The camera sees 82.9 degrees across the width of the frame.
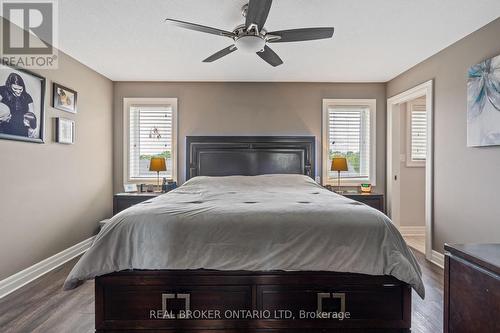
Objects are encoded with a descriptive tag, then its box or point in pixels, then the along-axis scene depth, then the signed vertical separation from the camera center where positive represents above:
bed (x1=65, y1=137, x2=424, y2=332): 1.83 -0.72
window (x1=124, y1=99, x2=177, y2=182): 4.48 +0.45
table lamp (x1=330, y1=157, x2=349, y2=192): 4.14 +0.02
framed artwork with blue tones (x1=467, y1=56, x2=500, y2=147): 2.49 +0.59
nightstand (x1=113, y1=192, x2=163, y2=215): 3.93 -0.50
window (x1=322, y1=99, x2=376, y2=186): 4.48 +0.45
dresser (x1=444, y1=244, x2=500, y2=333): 1.17 -0.54
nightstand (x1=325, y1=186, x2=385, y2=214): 3.96 -0.46
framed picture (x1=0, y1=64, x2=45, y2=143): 2.51 +0.56
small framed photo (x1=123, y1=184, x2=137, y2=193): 4.25 -0.36
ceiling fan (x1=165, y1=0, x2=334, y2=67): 2.05 +1.03
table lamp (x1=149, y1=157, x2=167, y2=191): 4.12 +0.00
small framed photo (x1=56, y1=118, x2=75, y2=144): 3.23 +0.39
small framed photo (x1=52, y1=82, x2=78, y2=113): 3.20 +0.77
